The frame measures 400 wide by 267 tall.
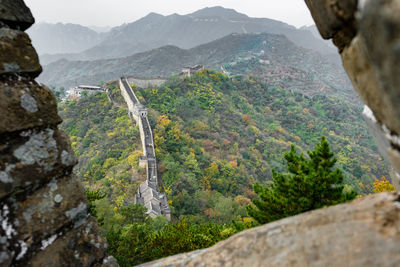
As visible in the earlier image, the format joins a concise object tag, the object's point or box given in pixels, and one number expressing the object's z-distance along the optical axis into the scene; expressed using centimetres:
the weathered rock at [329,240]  243
